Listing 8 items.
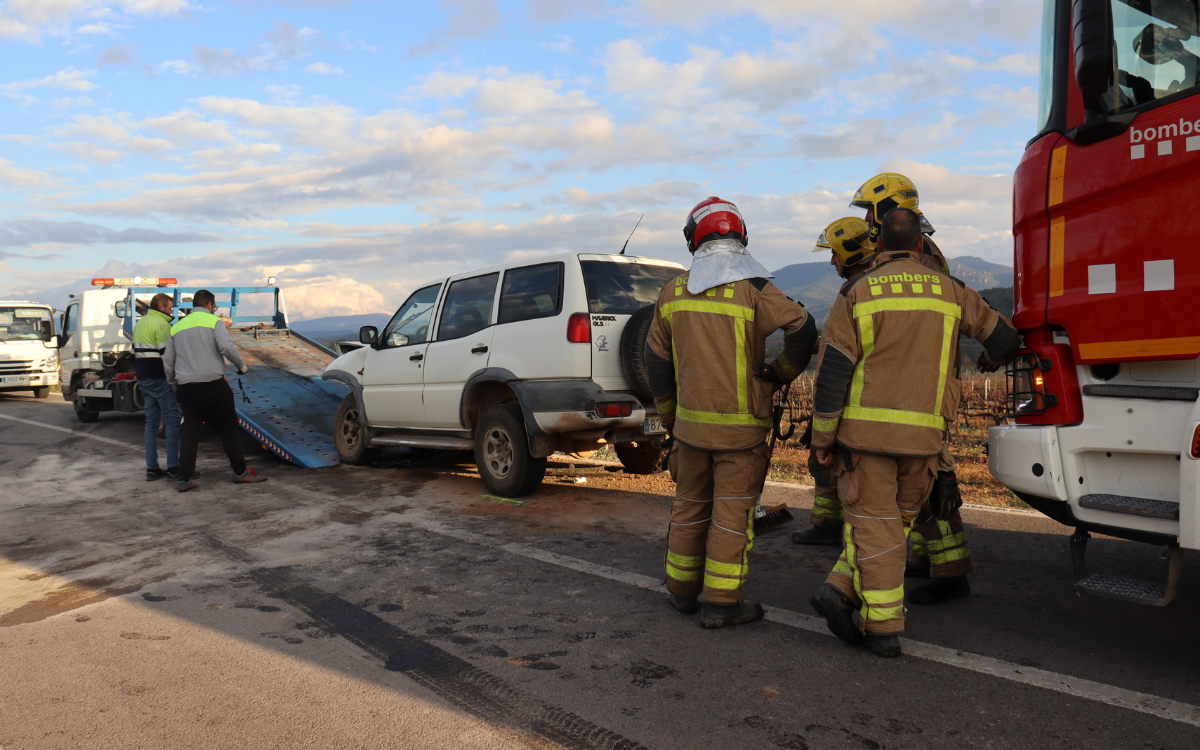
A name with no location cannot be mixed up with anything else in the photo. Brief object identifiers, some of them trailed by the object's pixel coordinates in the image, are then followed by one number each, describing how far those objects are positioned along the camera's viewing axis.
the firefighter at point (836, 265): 4.57
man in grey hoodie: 7.50
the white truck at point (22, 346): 18.22
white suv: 5.88
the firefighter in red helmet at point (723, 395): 3.64
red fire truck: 2.68
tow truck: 9.23
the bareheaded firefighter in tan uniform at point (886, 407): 3.20
